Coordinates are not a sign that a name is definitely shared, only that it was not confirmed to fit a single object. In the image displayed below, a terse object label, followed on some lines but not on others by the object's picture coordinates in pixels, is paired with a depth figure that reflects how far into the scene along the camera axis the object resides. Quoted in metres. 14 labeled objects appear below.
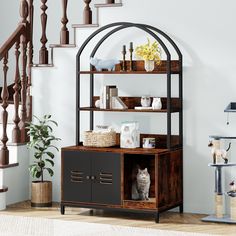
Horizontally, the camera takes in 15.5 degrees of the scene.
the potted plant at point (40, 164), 7.98
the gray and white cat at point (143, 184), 7.45
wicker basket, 7.57
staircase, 8.00
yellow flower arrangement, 7.51
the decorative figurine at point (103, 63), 7.67
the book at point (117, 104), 7.62
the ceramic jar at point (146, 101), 7.58
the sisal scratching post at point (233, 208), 7.18
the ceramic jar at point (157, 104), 7.47
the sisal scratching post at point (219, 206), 7.28
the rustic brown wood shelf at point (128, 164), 7.30
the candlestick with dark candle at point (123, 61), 7.67
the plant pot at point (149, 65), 7.48
